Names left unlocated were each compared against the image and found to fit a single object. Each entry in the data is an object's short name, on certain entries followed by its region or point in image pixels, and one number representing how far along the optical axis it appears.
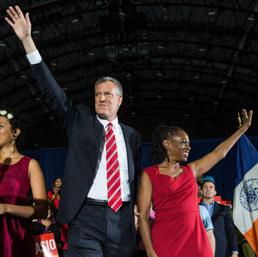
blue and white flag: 5.73
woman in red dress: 3.05
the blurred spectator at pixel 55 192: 7.96
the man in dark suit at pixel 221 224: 5.56
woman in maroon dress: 2.70
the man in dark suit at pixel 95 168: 2.87
